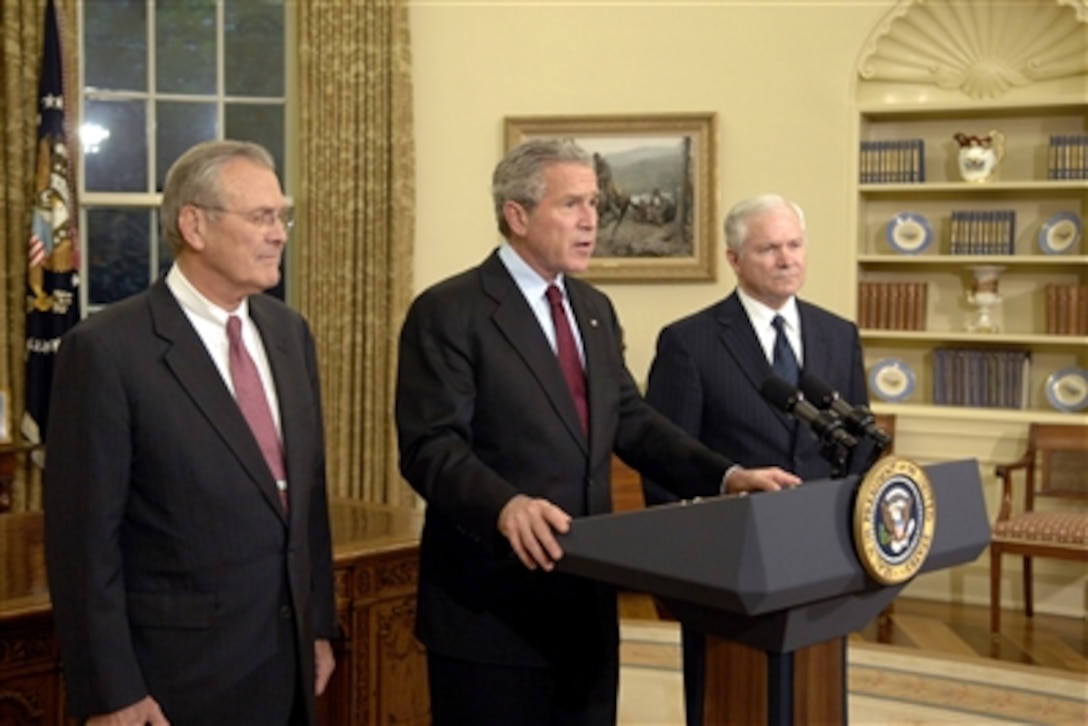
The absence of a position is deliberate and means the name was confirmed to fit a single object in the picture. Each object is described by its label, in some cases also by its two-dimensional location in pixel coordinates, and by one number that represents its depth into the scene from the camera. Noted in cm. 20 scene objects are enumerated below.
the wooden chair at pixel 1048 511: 514
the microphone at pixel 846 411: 188
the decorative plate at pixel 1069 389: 595
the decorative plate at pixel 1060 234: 596
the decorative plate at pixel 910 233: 626
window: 686
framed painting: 643
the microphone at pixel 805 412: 186
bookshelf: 598
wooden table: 348
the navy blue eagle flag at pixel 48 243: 630
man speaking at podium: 222
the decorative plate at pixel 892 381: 626
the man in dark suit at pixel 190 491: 191
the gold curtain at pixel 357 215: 655
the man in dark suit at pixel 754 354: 290
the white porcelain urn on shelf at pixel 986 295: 607
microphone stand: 185
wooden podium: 160
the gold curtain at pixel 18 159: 629
